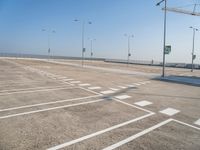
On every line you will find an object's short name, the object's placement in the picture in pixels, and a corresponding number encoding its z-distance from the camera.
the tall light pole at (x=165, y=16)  22.41
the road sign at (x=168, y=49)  22.81
